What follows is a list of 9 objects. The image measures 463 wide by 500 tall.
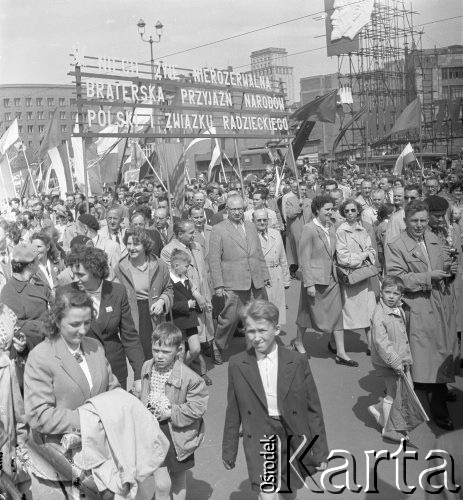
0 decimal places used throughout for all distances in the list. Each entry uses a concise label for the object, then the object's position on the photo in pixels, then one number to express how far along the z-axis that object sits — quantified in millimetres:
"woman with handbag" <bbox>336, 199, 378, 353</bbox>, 6910
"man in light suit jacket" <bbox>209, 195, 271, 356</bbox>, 7062
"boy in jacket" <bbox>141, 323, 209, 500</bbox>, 3721
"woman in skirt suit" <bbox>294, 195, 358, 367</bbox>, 6984
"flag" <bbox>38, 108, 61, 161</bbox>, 17859
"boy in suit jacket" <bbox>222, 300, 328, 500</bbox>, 3449
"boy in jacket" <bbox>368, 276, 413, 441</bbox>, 4918
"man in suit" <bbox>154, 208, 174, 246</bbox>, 9375
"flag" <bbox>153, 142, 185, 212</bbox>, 12211
